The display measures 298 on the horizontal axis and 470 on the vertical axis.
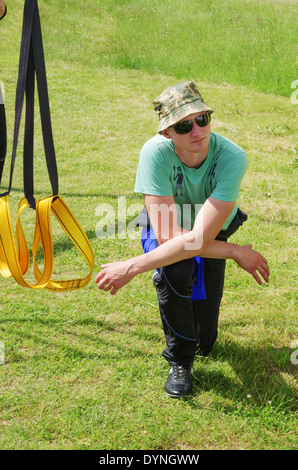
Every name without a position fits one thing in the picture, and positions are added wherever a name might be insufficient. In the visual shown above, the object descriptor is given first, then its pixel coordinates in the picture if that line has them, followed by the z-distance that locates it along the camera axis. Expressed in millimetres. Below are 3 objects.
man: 2611
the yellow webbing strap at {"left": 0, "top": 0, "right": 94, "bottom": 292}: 2061
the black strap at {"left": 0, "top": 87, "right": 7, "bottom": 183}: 3125
